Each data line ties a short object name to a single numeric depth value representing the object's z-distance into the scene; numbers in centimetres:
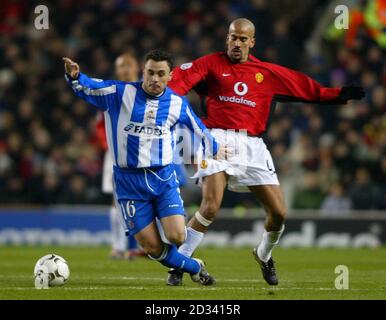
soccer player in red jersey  1778
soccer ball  1652
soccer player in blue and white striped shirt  1655
